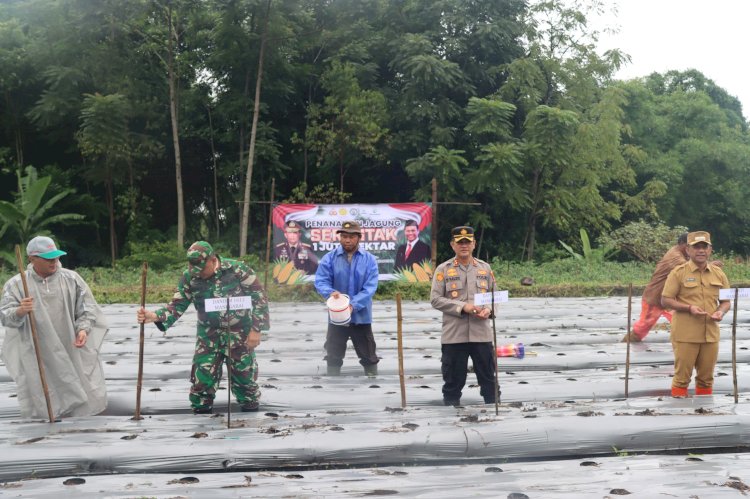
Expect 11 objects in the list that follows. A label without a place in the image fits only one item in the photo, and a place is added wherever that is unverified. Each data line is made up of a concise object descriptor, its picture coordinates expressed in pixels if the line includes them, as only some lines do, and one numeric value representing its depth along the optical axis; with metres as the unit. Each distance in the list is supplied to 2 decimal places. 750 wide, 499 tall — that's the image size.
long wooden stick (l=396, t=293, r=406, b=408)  4.42
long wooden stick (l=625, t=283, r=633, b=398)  4.79
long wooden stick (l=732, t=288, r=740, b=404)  4.41
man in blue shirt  5.68
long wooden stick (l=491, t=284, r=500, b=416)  4.17
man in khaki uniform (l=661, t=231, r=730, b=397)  4.76
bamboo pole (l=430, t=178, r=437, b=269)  11.75
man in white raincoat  4.45
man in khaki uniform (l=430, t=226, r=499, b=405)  4.71
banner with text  11.59
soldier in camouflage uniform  4.53
